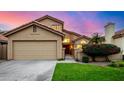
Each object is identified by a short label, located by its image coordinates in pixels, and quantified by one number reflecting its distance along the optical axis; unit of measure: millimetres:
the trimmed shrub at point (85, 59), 7722
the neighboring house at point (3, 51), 8580
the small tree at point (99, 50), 7944
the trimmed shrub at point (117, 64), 6521
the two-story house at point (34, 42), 8203
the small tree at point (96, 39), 8728
